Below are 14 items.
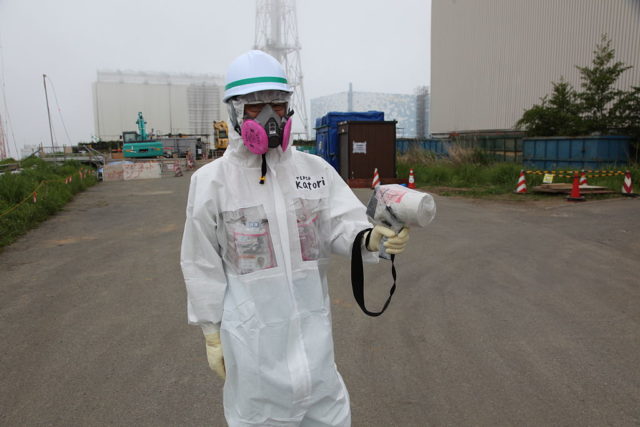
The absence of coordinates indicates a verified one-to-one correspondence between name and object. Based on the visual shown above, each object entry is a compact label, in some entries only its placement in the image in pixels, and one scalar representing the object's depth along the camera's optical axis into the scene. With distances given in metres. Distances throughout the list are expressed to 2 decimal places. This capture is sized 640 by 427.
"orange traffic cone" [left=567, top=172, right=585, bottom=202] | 12.72
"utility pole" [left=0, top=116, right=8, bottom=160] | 37.56
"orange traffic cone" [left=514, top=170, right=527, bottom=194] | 14.42
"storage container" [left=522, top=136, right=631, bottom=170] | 17.20
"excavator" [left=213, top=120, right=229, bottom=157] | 42.62
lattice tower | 44.75
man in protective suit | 2.17
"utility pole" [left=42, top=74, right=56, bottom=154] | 24.08
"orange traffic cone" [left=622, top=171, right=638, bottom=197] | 13.16
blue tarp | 18.47
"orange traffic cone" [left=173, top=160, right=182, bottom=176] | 25.70
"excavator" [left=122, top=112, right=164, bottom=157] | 33.59
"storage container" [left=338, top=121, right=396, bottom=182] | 17.12
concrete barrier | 24.47
